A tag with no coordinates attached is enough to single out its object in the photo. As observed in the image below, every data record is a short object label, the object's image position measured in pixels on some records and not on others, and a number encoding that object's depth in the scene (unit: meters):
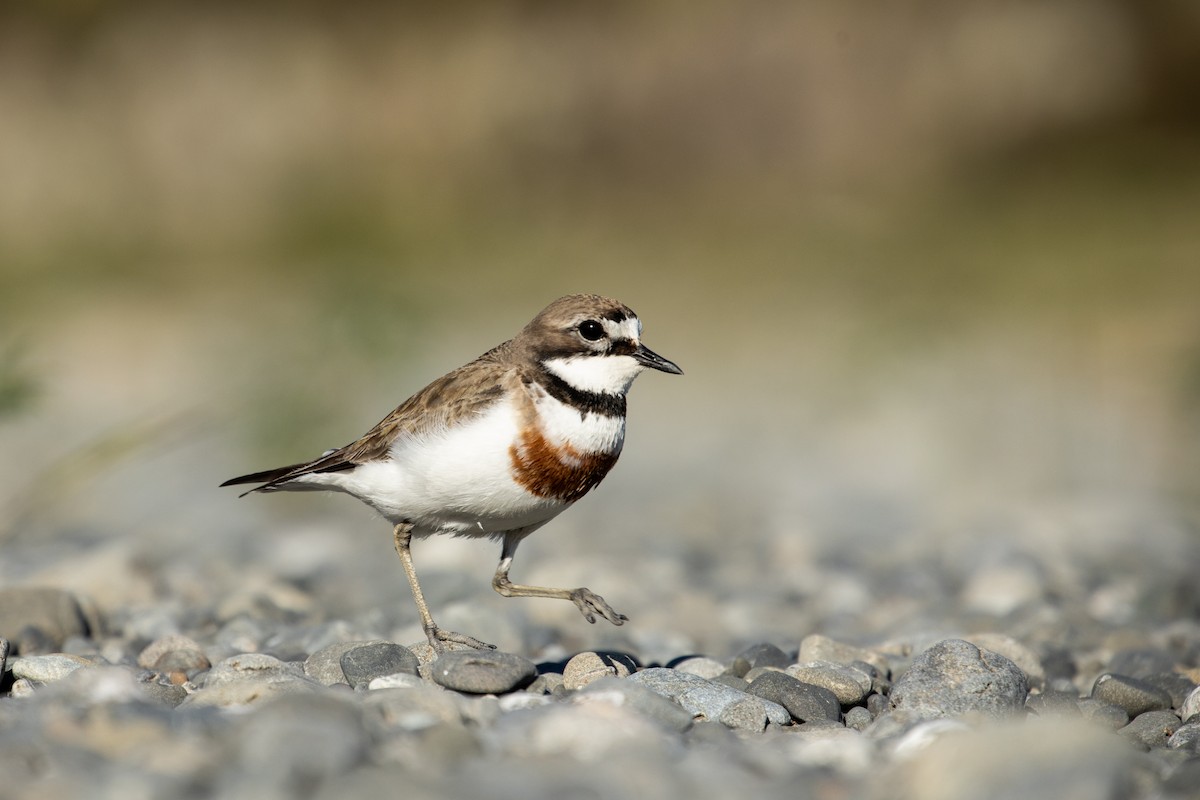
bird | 10.65
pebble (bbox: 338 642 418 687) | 9.63
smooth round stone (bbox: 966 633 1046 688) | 11.52
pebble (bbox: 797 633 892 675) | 11.43
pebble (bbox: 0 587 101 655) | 11.42
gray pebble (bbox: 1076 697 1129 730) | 9.88
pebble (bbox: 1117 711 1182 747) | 9.54
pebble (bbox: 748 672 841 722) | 9.60
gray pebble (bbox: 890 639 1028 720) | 9.57
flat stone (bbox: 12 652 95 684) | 9.66
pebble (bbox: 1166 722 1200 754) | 9.16
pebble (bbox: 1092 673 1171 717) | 10.25
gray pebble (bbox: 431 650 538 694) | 9.23
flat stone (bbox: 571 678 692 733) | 8.59
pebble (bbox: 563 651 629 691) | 9.90
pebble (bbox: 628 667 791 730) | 9.23
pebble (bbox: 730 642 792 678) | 11.16
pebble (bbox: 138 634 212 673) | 10.59
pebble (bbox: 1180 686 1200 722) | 9.97
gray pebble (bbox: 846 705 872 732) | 9.71
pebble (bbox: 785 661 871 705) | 10.09
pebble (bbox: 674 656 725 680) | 11.05
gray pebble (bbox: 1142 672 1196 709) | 10.59
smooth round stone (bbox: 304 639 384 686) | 9.87
